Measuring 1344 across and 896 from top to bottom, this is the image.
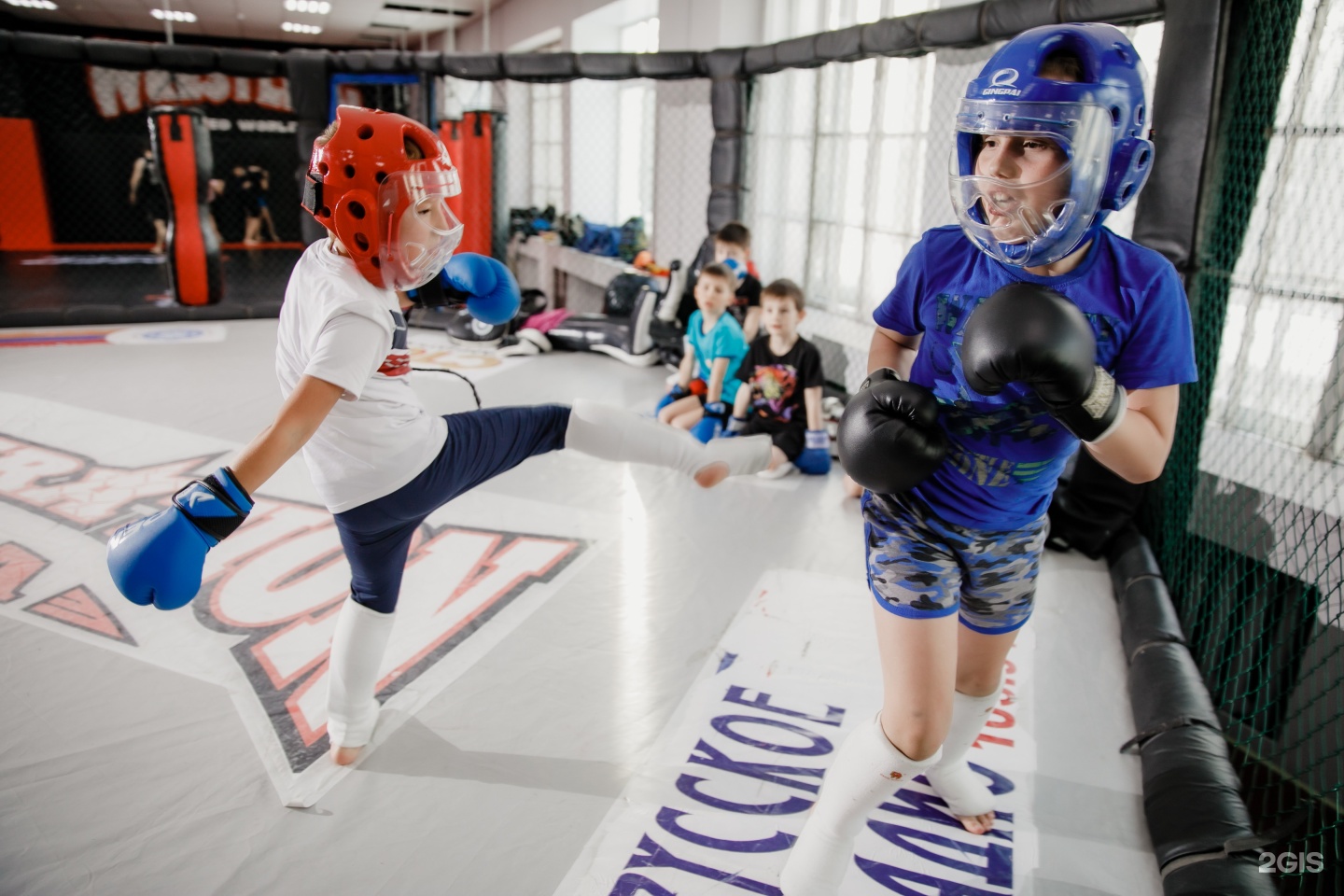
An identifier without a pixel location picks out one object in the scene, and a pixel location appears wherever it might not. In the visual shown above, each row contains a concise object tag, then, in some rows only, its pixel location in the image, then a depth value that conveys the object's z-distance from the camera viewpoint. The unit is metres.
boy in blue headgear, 0.97
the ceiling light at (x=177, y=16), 11.12
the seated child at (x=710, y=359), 3.53
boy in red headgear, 1.07
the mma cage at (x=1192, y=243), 2.02
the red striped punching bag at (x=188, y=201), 4.87
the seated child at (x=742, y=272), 4.06
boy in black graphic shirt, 3.33
